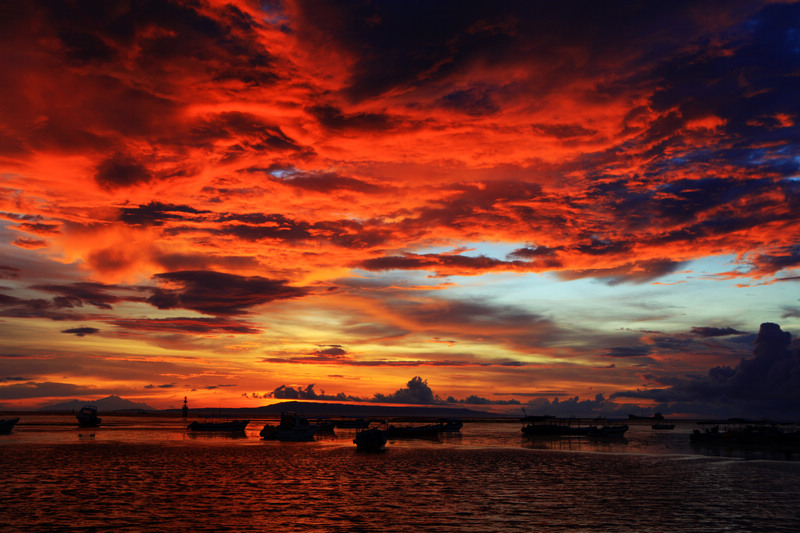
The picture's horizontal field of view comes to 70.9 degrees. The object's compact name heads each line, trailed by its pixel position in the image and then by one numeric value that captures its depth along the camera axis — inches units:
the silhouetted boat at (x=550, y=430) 5816.9
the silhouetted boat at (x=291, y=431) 4692.4
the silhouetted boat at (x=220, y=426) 6102.4
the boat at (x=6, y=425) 5029.0
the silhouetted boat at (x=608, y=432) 5564.5
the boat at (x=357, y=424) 6560.0
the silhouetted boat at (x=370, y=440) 3595.0
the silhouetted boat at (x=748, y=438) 4151.1
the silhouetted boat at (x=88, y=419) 6720.0
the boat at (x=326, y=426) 6667.8
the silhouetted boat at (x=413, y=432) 5512.8
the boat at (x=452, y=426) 6673.2
